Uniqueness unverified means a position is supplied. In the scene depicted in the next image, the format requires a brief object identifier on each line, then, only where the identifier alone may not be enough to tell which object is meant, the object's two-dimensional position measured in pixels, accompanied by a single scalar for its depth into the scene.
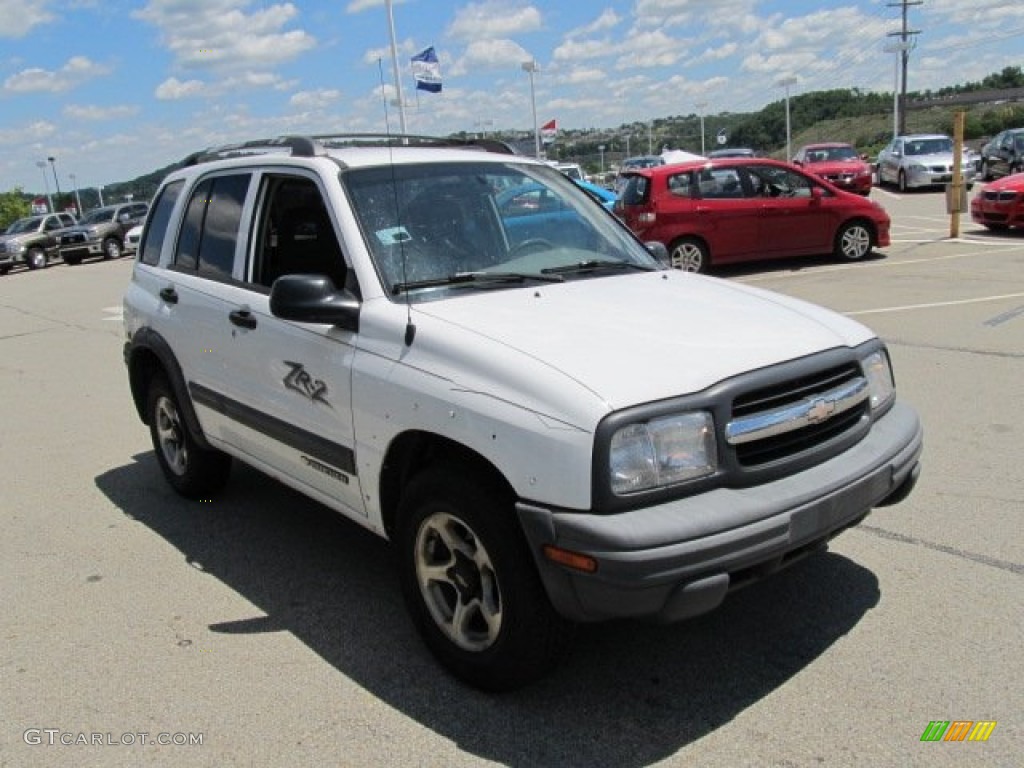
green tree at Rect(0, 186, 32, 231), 80.31
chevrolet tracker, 2.68
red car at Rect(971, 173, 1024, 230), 15.06
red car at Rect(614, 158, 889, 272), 13.09
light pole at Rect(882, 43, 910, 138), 46.01
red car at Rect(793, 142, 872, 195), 24.44
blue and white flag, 19.38
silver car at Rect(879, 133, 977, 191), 25.70
